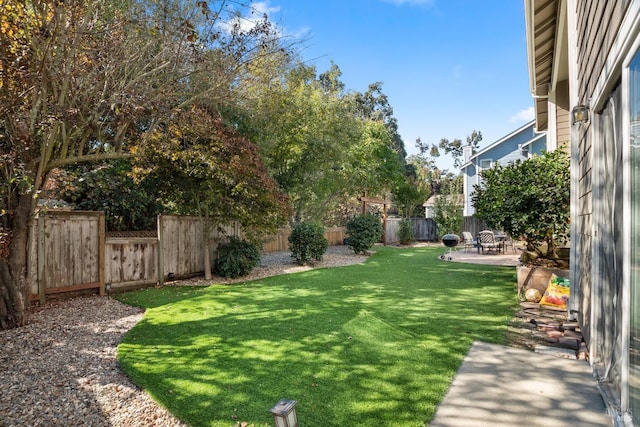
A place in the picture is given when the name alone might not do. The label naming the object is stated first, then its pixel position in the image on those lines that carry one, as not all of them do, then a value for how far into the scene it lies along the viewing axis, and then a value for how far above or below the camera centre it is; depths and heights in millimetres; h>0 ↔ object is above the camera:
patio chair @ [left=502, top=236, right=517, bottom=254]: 14145 -903
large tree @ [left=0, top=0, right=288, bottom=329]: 4105 +2070
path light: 1776 -917
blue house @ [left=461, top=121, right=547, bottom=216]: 20781 +4192
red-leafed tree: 7035 +1103
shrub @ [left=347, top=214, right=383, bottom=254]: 14023 -342
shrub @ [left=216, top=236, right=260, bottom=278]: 8672 -765
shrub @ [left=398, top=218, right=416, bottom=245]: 19031 -397
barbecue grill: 14398 -670
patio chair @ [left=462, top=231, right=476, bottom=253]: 15272 -789
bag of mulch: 5418 -1074
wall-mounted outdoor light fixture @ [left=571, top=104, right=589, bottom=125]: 3795 +1126
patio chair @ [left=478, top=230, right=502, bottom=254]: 13349 -676
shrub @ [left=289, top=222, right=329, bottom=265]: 10992 -548
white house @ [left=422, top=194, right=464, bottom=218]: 19797 +1287
